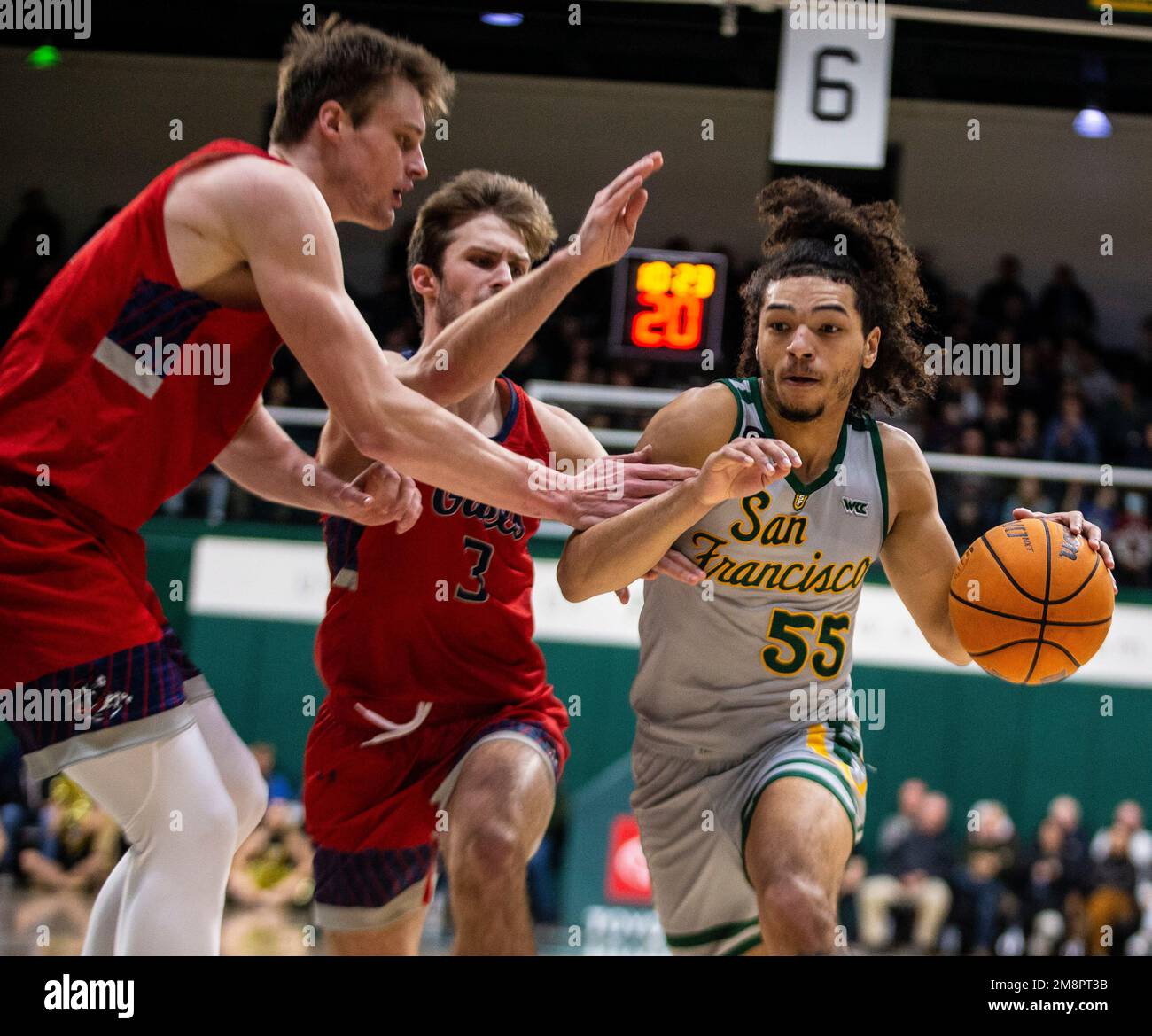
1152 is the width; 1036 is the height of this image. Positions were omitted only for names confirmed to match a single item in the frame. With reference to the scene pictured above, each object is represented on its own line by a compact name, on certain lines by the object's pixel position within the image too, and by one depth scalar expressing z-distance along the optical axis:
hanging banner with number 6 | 8.95
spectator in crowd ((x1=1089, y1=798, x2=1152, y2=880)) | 10.72
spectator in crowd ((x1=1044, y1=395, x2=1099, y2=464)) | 12.84
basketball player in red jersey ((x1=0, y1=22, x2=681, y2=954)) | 3.05
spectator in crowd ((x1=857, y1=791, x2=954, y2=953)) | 10.69
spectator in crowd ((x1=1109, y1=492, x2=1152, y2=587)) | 11.31
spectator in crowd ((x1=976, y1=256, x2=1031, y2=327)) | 14.92
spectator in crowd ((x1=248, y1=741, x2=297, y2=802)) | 11.09
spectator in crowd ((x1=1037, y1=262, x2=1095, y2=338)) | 14.78
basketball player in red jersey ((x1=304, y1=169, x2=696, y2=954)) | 4.20
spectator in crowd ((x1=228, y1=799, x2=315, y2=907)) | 10.48
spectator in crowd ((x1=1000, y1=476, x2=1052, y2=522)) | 11.23
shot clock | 9.49
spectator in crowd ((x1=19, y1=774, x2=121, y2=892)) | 10.73
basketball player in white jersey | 3.98
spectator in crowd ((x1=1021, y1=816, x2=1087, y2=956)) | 10.49
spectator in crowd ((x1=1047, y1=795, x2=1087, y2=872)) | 10.86
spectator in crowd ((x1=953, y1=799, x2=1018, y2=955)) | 10.58
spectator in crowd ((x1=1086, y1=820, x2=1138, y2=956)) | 10.38
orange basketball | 4.07
